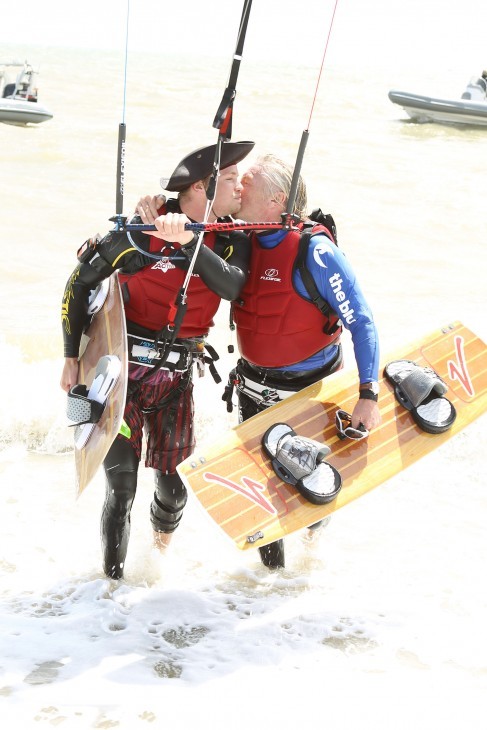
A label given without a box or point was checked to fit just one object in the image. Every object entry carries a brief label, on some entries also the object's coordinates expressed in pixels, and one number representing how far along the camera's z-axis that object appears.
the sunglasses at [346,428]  7.59
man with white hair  7.06
